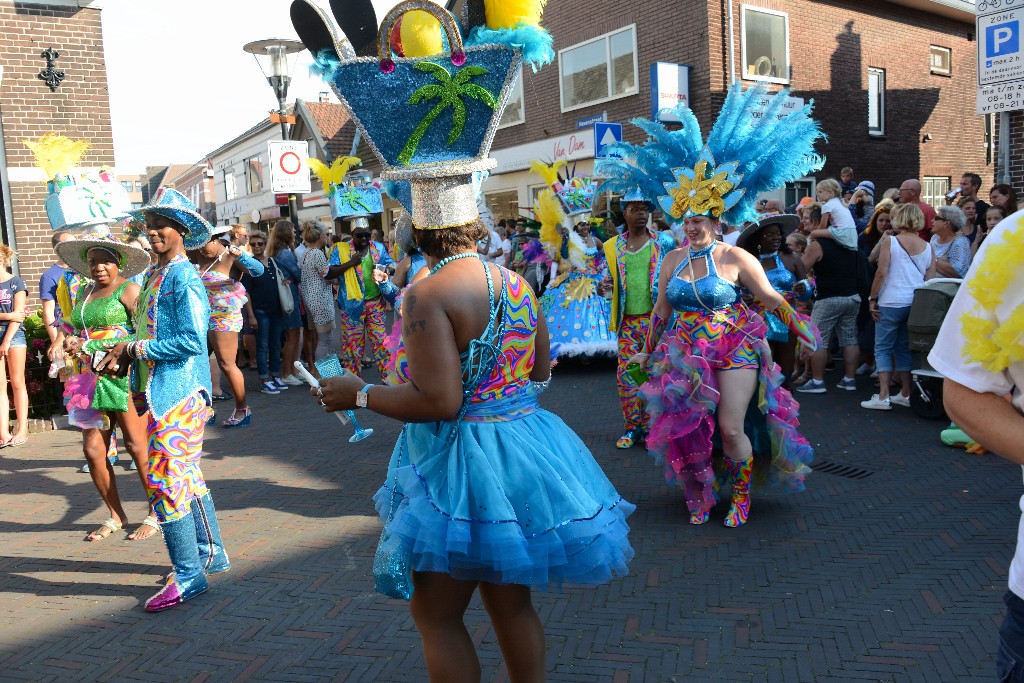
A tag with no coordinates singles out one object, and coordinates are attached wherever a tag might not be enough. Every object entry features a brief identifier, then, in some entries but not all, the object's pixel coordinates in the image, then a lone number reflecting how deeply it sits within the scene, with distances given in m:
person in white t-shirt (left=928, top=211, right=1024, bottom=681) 1.59
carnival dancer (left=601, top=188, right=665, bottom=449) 6.70
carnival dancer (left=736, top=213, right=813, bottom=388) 6.50
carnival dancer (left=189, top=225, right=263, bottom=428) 8.32
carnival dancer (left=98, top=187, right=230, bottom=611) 4.05
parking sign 8.45
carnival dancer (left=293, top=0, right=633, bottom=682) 2.33
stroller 7.00
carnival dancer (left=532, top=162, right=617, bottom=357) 10.45
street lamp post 11.68
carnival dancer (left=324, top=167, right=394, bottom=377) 8.34
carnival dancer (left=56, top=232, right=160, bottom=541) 4.93
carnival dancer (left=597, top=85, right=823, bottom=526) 4.80
